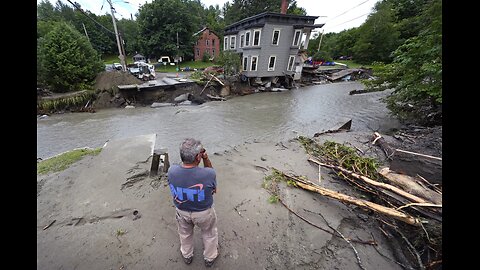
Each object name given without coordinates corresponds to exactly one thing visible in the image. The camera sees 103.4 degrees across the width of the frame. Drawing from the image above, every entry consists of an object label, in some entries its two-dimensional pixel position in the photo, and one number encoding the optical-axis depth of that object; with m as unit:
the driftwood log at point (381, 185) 3.33
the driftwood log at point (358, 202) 3.02
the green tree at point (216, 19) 46.44
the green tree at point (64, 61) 14.67
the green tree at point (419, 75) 6.76
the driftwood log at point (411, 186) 3.27
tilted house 19.98
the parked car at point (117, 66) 25.70
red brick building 39.56
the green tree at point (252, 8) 40.03
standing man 2.25
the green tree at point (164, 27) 30.22
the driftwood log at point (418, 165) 3.79
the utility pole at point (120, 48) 15.70
